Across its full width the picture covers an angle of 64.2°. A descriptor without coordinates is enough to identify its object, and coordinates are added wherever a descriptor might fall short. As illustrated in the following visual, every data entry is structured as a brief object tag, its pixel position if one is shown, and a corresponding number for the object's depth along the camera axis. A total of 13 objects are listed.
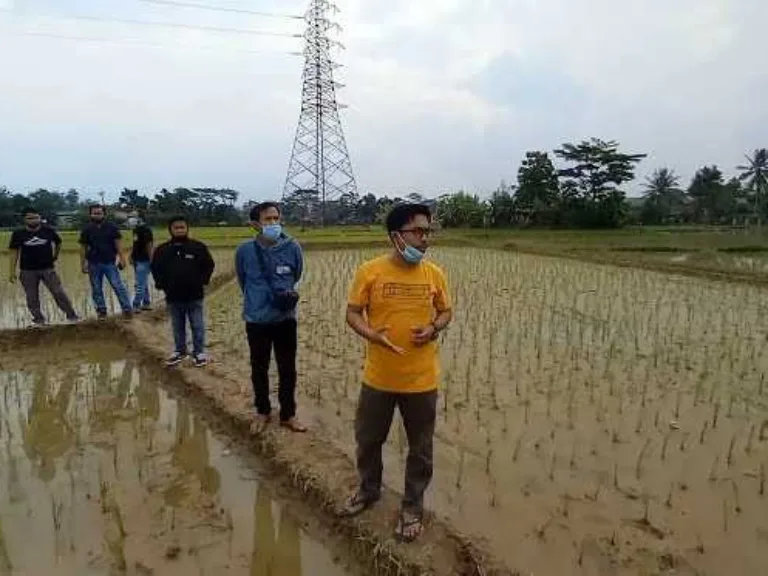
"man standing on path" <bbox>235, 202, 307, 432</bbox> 4.25
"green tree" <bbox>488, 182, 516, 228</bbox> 38.88
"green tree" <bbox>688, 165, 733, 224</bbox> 47.06
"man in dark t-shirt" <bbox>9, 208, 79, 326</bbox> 7.22
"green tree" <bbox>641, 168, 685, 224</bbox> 44.44
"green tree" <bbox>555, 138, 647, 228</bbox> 36.03
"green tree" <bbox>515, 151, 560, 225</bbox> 37.88
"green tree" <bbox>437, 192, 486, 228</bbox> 38.66
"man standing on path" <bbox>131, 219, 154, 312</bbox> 8.20
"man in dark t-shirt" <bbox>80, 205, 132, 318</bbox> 7.52
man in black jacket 5.75
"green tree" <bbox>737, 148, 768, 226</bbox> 48.78
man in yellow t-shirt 2.95
